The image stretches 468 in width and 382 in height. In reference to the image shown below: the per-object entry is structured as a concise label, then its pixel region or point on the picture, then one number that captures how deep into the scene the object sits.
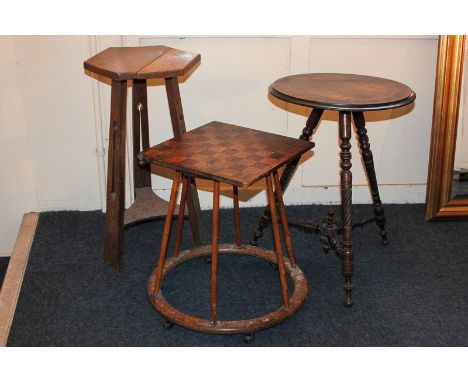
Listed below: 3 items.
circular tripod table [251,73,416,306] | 2.34
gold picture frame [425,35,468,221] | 2.99
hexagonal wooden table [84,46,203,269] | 2.47
